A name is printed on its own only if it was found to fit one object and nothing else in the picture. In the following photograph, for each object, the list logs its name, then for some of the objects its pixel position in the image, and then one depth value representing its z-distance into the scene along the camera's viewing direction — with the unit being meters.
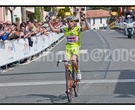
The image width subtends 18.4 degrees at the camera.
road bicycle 9.02
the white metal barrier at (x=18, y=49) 15.95
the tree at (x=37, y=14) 46.39
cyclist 9.31
